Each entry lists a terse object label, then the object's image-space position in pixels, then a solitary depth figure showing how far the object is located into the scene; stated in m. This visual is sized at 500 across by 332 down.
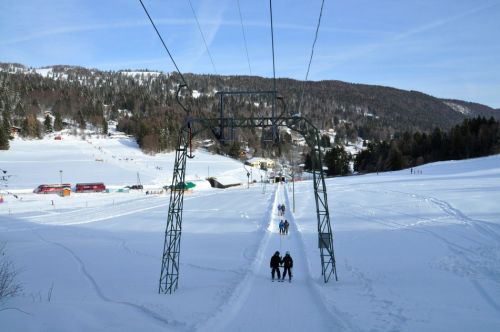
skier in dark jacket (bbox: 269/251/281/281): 16.08
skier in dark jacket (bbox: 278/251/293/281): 16.02
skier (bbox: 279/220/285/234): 27.95
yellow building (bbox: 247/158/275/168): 154.00
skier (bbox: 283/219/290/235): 28.14
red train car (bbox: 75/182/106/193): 78.42
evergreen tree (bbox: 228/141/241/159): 155.75
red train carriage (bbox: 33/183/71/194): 72.12
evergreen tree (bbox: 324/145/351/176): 118.94
